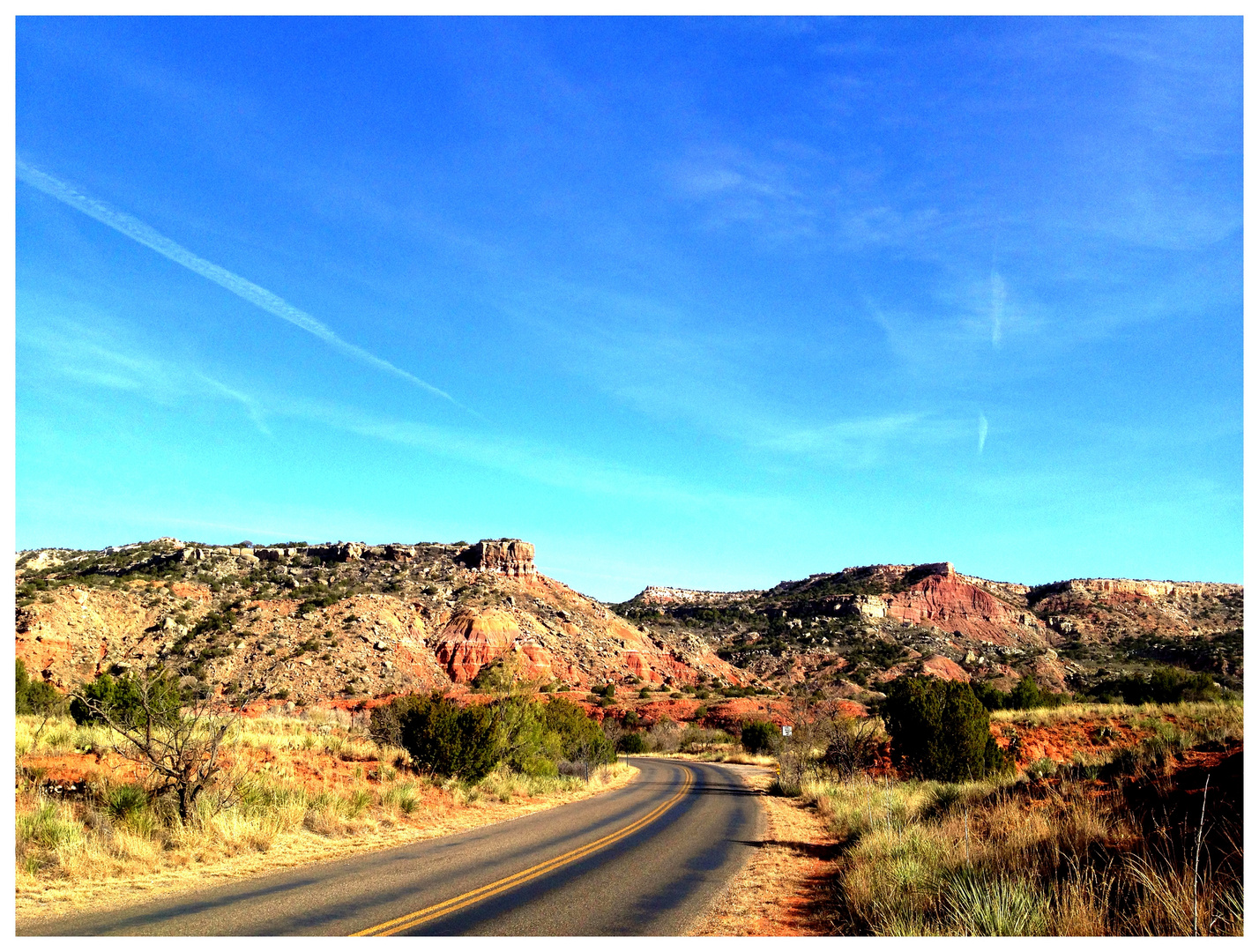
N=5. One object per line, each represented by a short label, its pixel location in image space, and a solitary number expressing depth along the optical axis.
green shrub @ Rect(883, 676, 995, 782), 29.14
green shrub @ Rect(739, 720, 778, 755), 57.72
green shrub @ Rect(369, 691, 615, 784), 26.39
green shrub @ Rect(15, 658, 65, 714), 33.78
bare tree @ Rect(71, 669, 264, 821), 15.19
